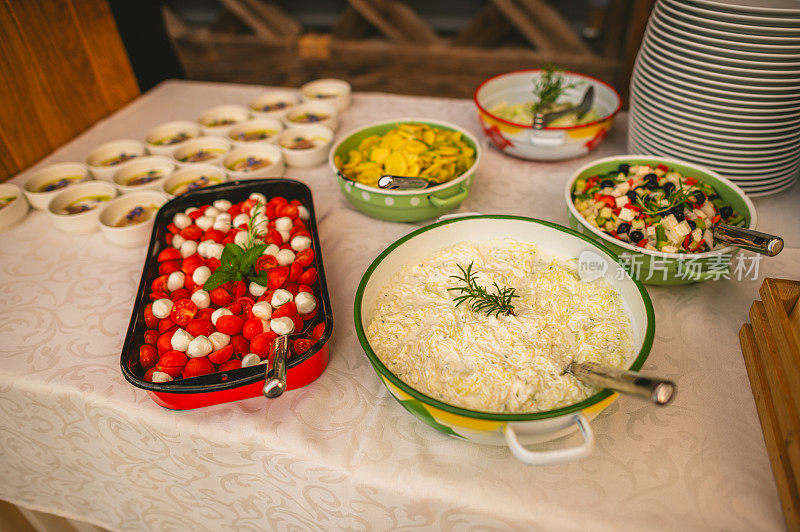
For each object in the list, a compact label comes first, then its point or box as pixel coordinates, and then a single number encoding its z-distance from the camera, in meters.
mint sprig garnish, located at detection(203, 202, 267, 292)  0.94
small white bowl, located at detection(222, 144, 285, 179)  1.36
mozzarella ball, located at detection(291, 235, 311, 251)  1.02
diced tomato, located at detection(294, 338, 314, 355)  0.82
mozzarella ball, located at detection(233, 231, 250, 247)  1.05
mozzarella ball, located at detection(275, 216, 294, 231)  1.07
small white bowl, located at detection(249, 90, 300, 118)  1.73
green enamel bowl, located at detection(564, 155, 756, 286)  0.90
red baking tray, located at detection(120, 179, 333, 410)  0.75
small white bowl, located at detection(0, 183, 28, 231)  1.26
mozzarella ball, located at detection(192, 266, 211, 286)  0.96
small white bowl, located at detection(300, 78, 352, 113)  1.75
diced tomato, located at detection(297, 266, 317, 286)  0.95
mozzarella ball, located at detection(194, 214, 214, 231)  1.11
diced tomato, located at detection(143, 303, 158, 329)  0.88
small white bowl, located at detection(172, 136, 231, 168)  1.49
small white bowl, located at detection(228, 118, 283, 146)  1.58
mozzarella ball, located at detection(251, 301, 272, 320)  0.87
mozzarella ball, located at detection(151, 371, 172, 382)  0.79
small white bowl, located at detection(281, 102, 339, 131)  1.60
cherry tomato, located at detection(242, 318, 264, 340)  0.85
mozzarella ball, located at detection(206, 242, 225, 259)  1.03
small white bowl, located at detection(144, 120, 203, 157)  1.58
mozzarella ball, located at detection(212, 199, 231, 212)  1.16
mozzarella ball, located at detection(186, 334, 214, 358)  0.82
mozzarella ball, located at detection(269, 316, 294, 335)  0.84
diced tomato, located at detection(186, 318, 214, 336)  0.86
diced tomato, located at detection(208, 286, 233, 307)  0.93
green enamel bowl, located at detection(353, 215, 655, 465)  0.63
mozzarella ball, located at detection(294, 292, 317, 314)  0.88
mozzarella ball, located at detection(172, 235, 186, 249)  1.08
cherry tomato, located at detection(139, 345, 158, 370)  0.83
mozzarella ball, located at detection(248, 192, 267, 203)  1.17
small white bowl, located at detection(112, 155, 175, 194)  1.40
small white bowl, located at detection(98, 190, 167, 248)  1.17
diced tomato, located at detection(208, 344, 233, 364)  0.82
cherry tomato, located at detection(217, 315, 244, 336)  0.86
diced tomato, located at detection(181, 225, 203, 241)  1.09
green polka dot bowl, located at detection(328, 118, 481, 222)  1.11
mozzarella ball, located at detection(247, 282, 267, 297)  0.93
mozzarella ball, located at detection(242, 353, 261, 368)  0.81
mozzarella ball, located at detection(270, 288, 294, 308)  0.88
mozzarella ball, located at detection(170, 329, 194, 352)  0.83
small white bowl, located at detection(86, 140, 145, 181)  1.49
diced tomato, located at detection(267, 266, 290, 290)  0.94
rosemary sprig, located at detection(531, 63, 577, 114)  1.40
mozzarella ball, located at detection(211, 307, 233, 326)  0.88
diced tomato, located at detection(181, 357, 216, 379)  0.80
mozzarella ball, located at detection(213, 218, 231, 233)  1.10
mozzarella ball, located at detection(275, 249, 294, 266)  0.99
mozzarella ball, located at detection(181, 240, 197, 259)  1.05
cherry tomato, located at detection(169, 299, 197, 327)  0.89
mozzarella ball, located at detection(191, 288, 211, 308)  0.91
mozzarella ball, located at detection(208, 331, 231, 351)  0.84
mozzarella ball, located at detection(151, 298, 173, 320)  0.89
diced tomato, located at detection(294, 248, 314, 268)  0.99
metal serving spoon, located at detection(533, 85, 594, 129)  1.33
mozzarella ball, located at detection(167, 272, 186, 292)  0.96
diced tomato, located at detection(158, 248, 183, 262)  1.03
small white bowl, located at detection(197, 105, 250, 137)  1.68
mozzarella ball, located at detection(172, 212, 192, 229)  1.12
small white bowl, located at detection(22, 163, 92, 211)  1.38
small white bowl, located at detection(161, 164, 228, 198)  1.35
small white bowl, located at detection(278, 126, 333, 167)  1.43
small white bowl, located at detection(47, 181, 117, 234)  1.23
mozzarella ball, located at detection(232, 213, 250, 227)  1.11
